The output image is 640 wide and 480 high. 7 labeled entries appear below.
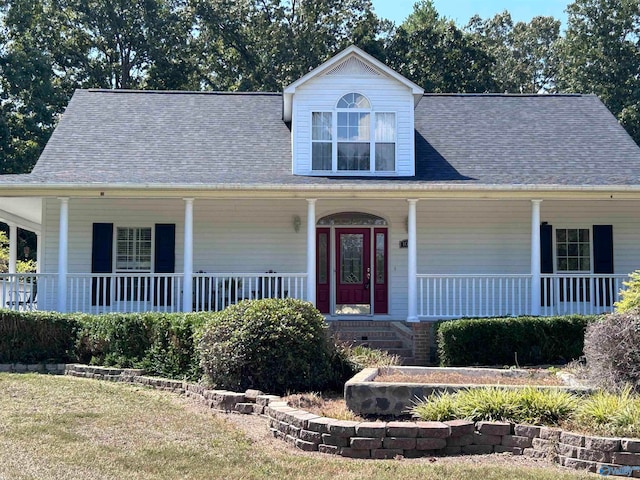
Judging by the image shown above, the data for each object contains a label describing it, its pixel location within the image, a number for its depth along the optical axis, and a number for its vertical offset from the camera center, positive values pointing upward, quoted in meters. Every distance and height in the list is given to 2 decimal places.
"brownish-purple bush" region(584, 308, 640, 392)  7.96 -0.96
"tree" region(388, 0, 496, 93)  32.56 +10.08
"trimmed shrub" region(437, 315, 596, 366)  11.92 -1.20
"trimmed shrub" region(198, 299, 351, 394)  9.16 -1.10
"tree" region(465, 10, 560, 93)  43.44 +14.53
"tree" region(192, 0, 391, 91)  33.56 +11.59
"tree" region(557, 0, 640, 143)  32.09 +10.43
